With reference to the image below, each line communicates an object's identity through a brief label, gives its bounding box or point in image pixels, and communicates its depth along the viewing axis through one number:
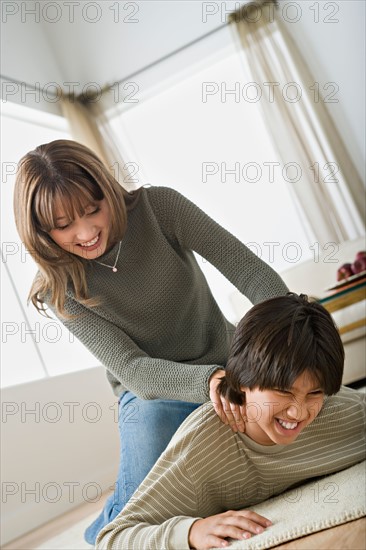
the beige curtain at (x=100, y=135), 5.08
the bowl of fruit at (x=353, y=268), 3.54
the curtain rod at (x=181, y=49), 4.59
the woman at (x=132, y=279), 1.61
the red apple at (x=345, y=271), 3.58
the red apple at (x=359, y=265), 3.53
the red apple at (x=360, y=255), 3.57
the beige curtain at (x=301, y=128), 4.55
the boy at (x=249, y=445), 1.22
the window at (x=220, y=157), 4.90
